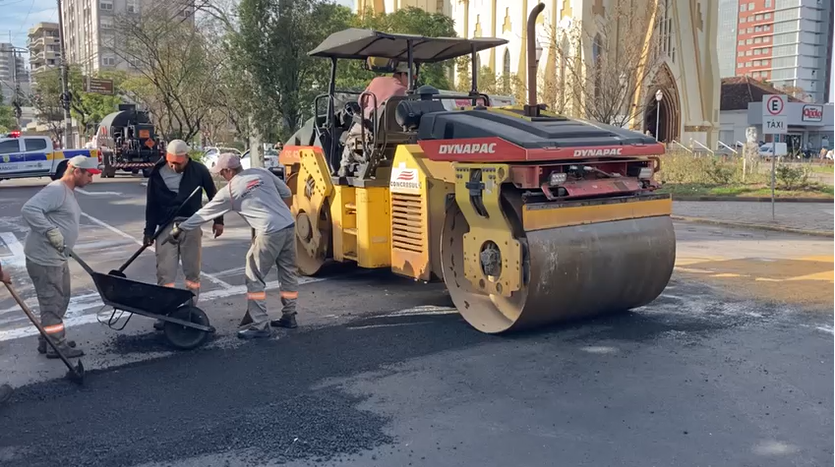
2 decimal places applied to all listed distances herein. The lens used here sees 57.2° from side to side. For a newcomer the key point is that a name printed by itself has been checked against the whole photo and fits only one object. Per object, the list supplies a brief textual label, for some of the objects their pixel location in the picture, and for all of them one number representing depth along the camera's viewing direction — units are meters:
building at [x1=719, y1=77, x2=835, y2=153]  56.97
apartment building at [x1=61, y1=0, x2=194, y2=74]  81.00
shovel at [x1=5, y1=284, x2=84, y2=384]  5.43
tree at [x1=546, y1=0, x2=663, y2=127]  20.59
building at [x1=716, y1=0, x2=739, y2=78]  153.62
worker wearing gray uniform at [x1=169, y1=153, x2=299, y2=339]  6.59
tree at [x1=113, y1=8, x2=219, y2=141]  28.55
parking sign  14.86
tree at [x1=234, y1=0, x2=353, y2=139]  18.47
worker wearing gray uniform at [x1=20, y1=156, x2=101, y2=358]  5.94
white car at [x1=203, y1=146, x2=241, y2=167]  28.47
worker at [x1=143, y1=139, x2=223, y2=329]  6.99
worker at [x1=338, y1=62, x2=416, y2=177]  7.99
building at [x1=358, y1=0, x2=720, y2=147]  39.22
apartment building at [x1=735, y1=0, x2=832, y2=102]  134.12
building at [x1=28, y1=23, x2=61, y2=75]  109.56
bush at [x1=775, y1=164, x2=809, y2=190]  20.73
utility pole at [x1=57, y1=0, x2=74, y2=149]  35.97
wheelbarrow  6.04
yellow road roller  5.99
